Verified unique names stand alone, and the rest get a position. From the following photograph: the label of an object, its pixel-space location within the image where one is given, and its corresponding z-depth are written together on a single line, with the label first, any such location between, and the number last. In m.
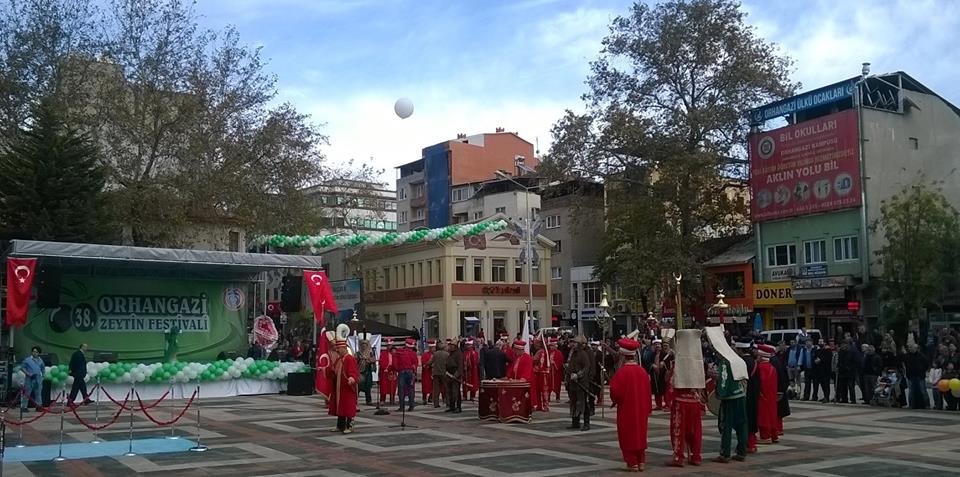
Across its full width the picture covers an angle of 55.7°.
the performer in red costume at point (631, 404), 11.35
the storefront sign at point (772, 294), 40.34
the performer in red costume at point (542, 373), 19.36
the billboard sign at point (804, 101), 38.59
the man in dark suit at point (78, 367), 21.53
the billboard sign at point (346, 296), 33.84
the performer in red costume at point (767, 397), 13.28
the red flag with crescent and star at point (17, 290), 21.20
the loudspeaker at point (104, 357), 25.91
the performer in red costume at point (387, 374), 21.03
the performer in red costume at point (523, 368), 17.70
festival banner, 26.28
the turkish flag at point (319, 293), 25.14
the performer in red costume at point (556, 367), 21.59
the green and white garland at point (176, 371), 22.55
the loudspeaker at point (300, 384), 25.81
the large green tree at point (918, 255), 32.69
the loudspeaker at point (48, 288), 24.69
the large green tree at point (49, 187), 28.33
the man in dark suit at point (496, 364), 21.14
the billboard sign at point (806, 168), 37.56
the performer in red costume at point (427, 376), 22.20
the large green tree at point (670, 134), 40.44
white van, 31.09
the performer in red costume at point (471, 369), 21.77
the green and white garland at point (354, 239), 30.75
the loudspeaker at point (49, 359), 23.70
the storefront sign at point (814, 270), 38.78
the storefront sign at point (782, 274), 40.63
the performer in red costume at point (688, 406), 11.72
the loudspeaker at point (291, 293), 28.48
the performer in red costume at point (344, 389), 15.84
